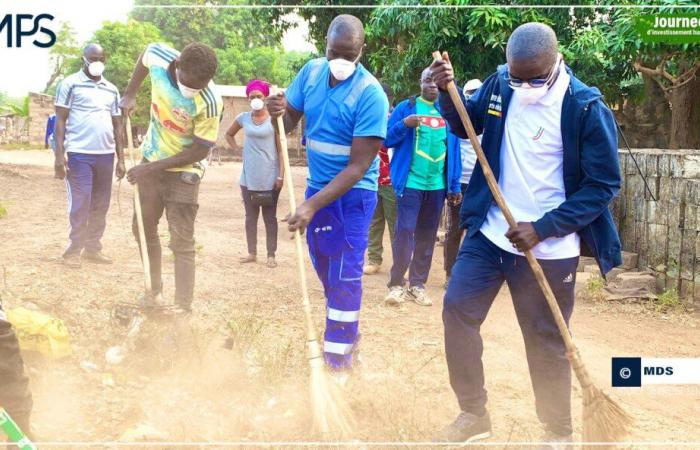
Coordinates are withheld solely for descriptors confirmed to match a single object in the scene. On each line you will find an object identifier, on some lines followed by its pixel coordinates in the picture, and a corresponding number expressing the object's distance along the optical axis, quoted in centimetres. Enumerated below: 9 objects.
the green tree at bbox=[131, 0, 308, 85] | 769
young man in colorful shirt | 433
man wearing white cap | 643
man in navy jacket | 297
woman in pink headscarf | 707
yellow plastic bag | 393
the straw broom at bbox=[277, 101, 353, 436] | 338
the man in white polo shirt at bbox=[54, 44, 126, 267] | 635
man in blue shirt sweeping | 360
